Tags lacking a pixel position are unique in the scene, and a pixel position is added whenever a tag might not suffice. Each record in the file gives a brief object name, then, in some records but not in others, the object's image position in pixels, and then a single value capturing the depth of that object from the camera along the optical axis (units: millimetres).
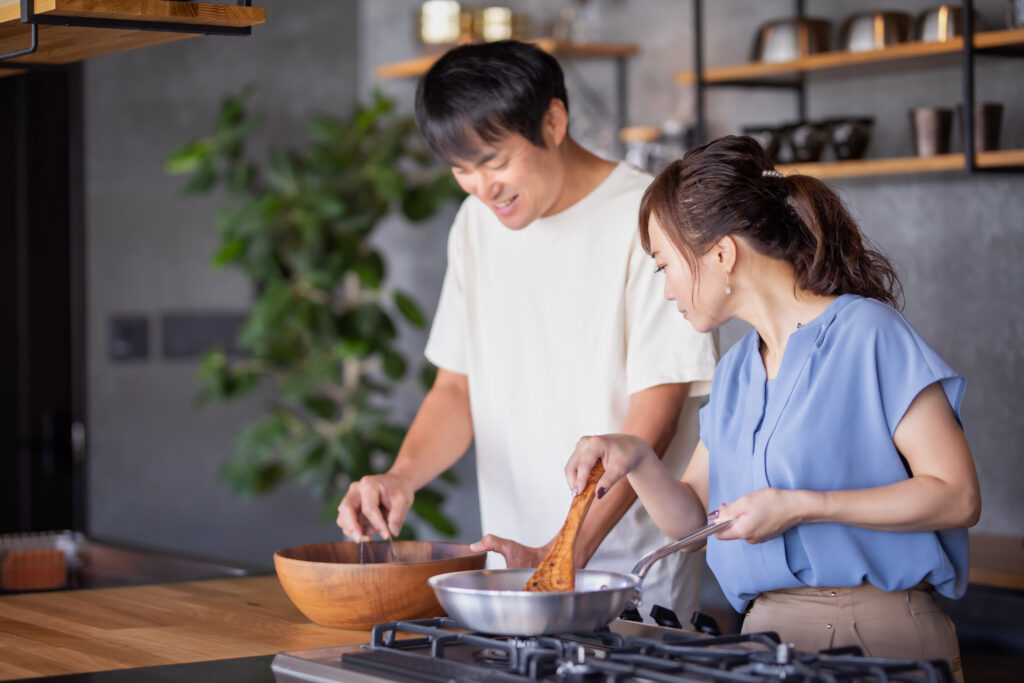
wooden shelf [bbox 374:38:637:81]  4137
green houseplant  4426
